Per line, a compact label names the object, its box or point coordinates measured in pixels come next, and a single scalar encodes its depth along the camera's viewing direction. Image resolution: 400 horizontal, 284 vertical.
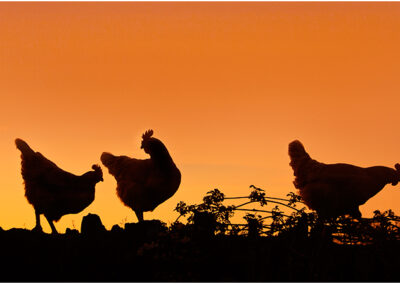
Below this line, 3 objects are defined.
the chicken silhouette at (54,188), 13.31
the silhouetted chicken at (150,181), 12.90
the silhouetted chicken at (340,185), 11.73
